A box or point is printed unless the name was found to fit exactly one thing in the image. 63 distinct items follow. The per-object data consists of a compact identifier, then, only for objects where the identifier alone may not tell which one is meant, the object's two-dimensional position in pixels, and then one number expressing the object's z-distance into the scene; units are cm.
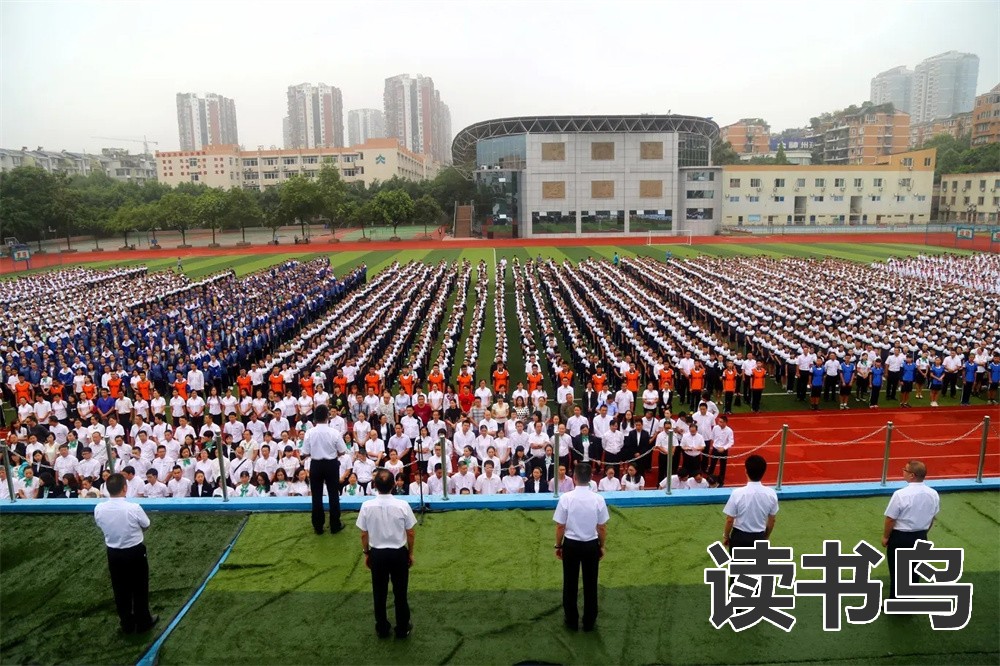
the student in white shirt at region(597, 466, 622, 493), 834
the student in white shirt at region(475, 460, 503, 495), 812
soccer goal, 5908
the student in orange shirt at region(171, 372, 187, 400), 1322
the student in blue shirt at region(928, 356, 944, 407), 1384
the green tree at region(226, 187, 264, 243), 5988
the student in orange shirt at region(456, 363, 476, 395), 1284
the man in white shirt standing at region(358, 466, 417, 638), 479
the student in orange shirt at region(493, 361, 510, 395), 1318
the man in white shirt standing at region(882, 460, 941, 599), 500
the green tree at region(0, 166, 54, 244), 5388
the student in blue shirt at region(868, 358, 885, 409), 1385
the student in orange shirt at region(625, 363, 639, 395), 1316
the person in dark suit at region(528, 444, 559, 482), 888
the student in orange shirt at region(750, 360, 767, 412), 1337
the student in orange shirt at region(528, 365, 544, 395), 1309
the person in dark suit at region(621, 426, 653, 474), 986
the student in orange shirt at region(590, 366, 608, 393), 1305
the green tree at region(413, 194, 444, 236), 6238
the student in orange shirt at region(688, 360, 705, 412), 1345
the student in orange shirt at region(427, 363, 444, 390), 1223
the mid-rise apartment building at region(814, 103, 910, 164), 10331
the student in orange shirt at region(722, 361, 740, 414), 1330
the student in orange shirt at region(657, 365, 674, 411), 1274
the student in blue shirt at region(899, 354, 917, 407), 1400
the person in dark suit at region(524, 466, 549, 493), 823
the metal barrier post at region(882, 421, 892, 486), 725
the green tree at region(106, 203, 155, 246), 5725
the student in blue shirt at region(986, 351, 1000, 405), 1387
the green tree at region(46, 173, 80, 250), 5587
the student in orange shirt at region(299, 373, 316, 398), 1303
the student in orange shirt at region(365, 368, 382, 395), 1302
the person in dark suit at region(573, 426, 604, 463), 999
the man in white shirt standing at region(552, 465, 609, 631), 481
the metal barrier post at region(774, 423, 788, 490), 716
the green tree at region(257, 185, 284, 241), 6693
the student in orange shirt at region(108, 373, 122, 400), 1356
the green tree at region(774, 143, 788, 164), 8469
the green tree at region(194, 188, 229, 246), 5802
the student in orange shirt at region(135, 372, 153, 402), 1325
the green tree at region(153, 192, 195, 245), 5788
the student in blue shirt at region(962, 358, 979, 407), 1374
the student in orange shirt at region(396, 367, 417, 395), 1245
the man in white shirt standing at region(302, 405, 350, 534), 615
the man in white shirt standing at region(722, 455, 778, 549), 496
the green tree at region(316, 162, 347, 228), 6021
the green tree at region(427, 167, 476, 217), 7012
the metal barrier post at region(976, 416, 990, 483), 726
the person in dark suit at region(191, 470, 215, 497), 834
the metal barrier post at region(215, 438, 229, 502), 701
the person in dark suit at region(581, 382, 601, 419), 1265
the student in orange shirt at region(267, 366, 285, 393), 1351
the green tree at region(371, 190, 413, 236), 5756
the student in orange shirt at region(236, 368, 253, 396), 1347
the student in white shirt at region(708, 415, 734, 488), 975
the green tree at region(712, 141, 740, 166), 9119
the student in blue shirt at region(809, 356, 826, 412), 1355
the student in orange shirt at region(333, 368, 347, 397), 1383
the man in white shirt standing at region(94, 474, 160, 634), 496
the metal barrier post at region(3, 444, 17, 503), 723
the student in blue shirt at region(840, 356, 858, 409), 1373
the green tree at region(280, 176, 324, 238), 5847
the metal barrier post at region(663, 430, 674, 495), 703
